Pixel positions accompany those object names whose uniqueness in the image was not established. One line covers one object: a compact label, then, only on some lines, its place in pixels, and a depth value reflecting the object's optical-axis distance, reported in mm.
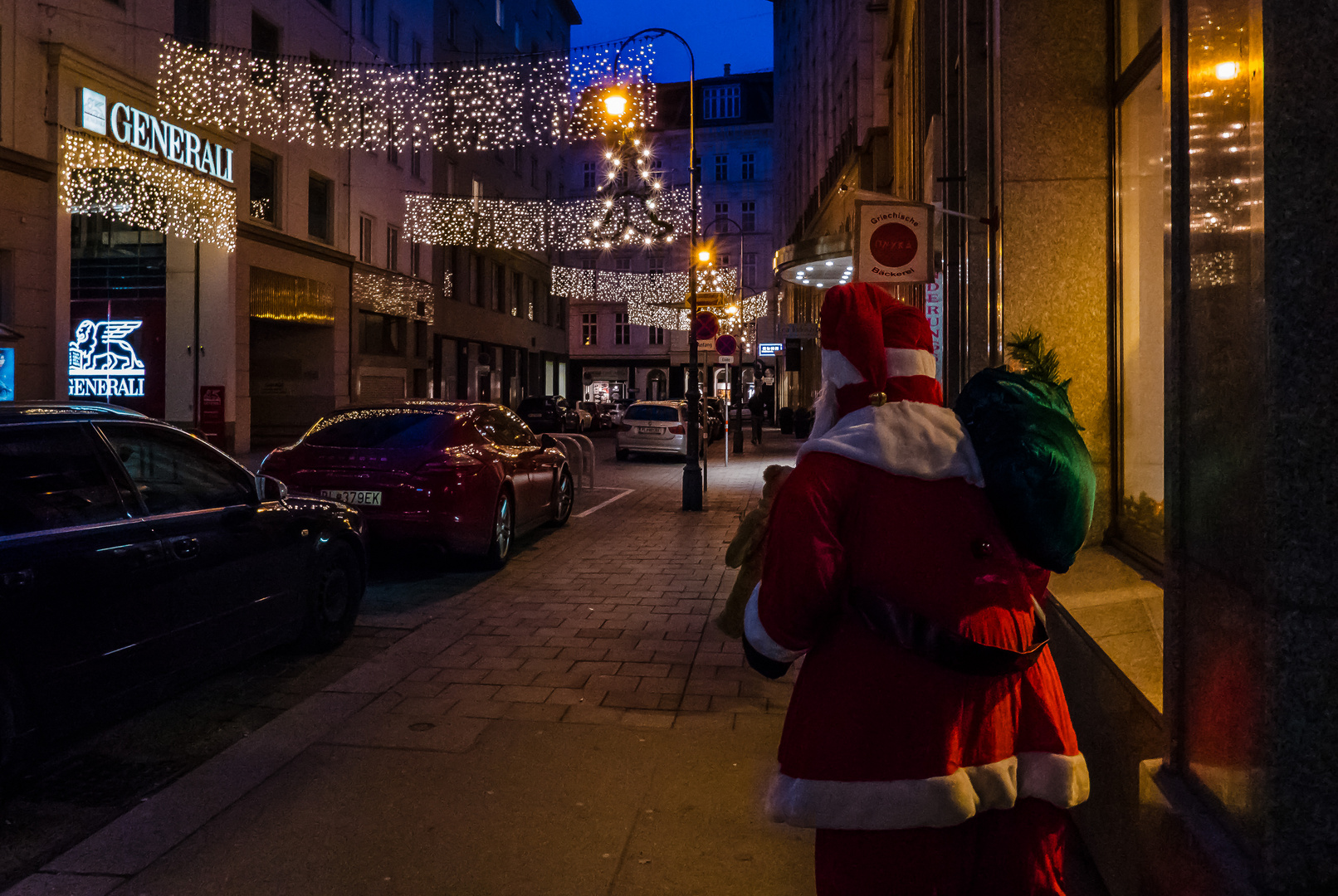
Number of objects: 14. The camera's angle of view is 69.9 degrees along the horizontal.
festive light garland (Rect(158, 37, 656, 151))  18859
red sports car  8461
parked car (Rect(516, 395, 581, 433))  38312
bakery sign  8258
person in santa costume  1897
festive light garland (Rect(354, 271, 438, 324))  30547
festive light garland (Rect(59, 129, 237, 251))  18031
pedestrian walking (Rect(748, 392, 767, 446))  32438
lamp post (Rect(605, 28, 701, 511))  14484
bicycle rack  16297
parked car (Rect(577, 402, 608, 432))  45219
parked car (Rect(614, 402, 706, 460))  24906
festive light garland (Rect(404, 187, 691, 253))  32594
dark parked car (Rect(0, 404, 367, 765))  3840
